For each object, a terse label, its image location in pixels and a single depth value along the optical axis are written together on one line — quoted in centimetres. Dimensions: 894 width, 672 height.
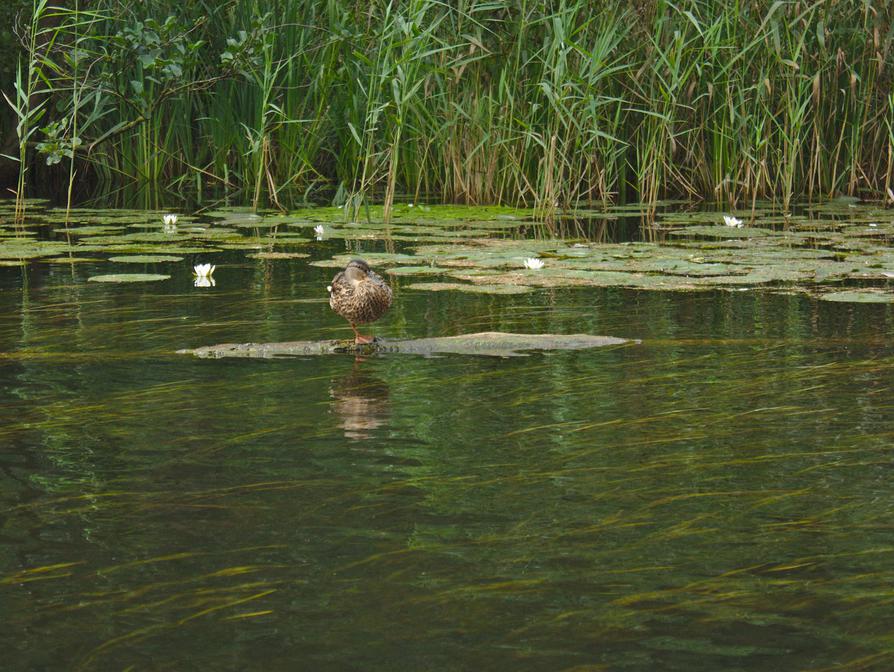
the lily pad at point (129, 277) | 1445
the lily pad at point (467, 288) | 1337
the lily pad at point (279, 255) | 1647
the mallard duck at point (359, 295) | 1097
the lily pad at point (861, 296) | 1272
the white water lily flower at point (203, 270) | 1484
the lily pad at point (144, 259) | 1606
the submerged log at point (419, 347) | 1079
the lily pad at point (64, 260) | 1633
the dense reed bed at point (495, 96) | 1998
